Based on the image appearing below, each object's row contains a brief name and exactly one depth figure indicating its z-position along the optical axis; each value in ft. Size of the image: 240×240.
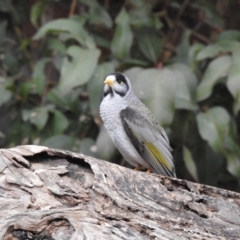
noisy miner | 31.63
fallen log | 22.16
